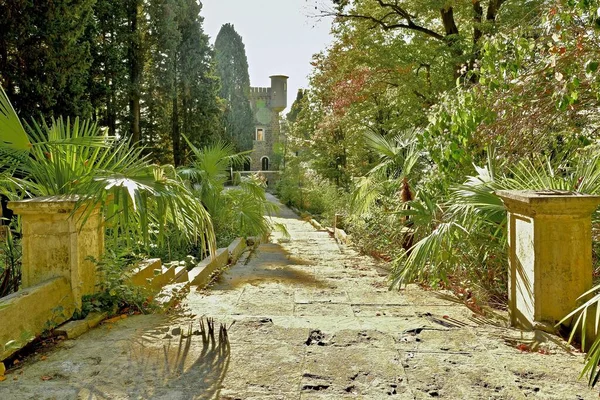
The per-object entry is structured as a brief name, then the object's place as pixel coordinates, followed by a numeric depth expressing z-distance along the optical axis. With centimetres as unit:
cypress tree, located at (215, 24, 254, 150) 3438
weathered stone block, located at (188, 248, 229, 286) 537
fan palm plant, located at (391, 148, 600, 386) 345
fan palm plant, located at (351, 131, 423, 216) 602
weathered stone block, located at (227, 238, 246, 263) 772
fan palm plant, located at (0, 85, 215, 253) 308
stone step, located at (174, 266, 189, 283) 529
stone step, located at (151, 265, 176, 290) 454
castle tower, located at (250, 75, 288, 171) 4353
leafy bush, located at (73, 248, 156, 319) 340
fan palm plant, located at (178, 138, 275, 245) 816
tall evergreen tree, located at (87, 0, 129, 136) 1274
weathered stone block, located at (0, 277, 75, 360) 260
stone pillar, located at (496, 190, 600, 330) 285
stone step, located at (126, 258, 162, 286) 406
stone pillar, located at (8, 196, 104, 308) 310
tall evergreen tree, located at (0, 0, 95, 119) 1021
